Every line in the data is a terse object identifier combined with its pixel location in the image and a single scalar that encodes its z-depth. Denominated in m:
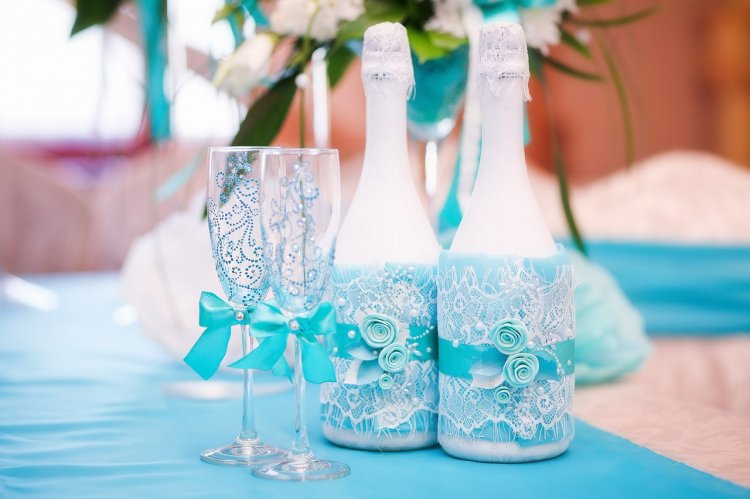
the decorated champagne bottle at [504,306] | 1.14
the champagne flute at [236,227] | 1.14
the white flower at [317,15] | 1.37
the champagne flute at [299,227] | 1.09
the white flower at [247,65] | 1.39
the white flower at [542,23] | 1.40
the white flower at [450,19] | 1.39
